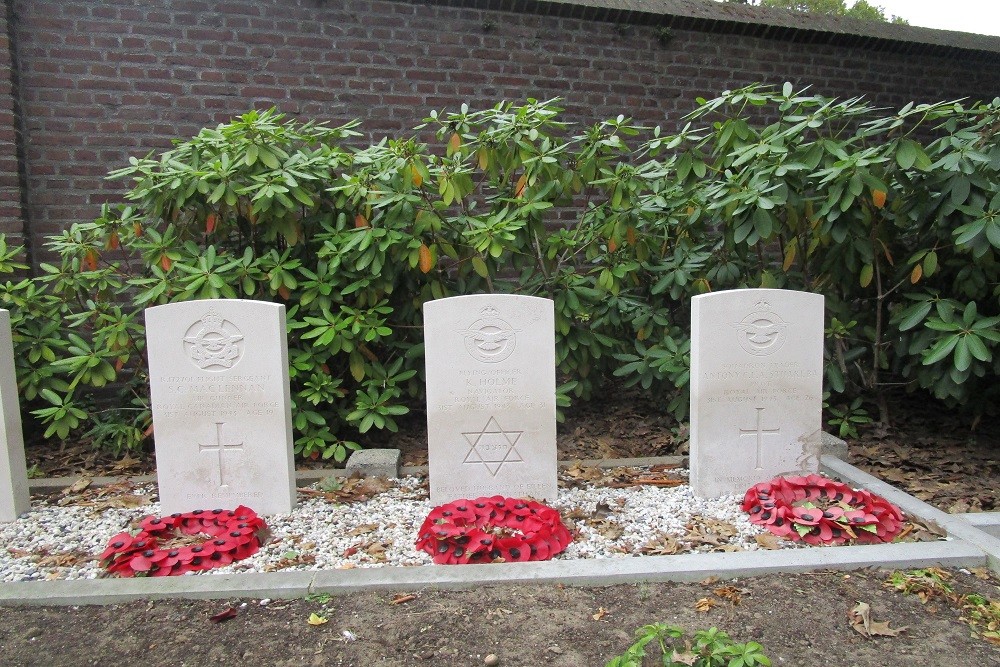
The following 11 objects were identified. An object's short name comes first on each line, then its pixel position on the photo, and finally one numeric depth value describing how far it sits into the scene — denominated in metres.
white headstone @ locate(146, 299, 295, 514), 3.26
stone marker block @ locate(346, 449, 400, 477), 3.85
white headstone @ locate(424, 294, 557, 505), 3.35
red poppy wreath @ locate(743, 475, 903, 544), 2.88
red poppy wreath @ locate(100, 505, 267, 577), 2.70
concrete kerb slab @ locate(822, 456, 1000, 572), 2.68
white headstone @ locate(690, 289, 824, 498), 3.42
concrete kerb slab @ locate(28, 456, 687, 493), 3.79
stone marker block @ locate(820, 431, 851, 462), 3.90
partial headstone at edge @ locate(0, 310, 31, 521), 3.24
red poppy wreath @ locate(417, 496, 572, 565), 2.72
